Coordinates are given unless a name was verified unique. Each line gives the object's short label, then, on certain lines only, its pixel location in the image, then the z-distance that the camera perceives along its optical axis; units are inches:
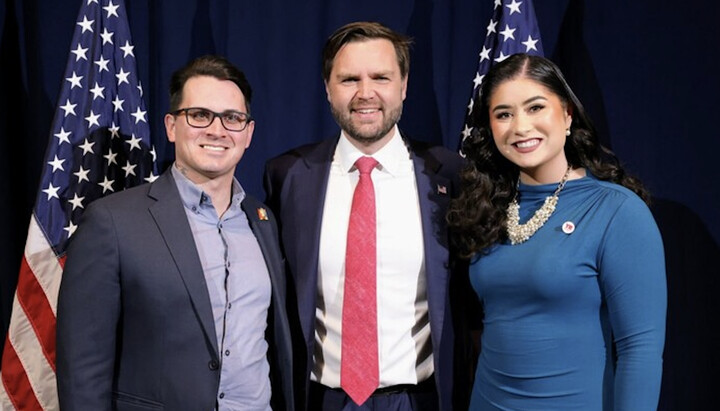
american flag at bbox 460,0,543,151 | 109.9
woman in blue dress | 67.7
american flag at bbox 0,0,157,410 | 100.4
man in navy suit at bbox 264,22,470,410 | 88.2
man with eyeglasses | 68.4
